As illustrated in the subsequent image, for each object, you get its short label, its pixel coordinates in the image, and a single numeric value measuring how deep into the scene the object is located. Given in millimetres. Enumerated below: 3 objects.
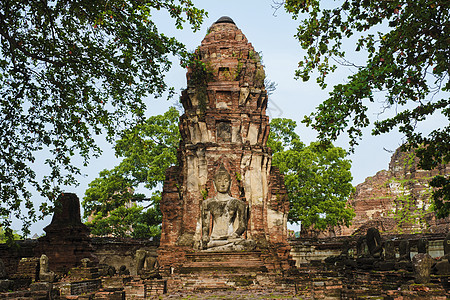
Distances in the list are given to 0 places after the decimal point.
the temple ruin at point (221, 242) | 10297
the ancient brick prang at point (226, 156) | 17047
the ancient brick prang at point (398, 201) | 31092
